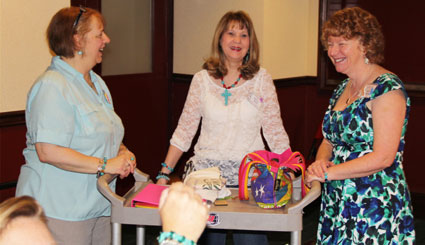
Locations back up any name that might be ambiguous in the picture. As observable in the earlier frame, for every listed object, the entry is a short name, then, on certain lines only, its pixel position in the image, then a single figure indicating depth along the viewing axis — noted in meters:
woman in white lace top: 3.19
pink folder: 2.51
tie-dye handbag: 2.53
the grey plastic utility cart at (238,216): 2.44
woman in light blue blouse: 2.64
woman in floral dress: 2.57
